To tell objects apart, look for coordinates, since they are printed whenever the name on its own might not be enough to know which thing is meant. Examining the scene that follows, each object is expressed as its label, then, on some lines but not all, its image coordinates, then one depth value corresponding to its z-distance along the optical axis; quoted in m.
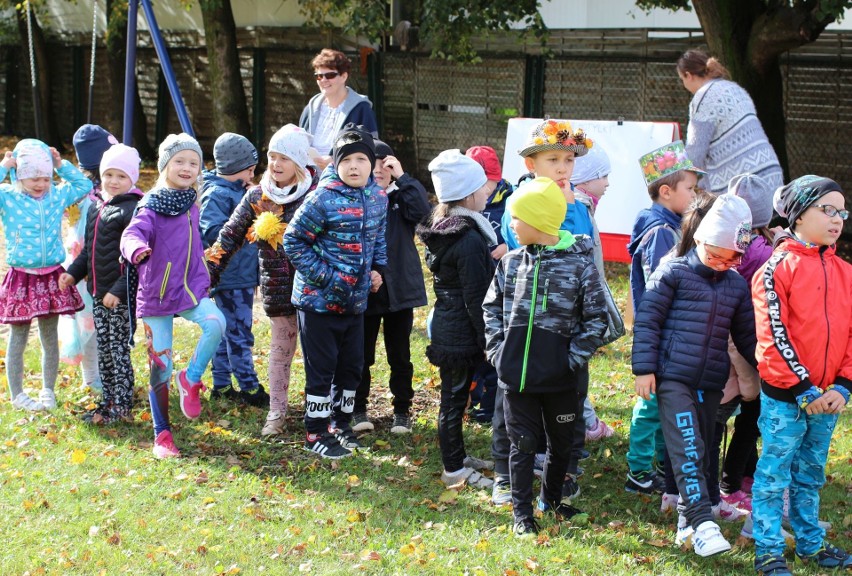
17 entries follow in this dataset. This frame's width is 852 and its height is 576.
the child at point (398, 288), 6.20
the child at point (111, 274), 6.22
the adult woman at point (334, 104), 7.60
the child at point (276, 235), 6.11
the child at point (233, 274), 6.70
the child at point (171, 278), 5.84
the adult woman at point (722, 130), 7.17
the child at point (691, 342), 4.58
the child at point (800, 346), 4.34
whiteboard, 9.51
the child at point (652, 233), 5.28
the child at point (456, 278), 5.33
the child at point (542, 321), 4.63
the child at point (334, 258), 5.64
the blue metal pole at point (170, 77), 9.70
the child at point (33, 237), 6.67
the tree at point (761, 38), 10.63
